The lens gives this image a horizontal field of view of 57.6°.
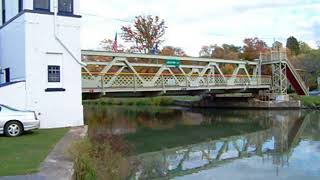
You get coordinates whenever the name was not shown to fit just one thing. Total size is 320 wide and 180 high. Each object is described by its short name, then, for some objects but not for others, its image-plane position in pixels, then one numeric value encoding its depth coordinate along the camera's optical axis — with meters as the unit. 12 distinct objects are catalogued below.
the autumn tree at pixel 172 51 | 41.08
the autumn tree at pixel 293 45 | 60.22
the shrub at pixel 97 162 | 6.75
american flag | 37.79
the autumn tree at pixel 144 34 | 39.55
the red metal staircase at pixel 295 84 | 33.31
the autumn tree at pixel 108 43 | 43.62
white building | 13.21
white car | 10.80
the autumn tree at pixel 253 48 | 43.56
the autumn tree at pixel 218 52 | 45.00
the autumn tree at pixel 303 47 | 57.56
